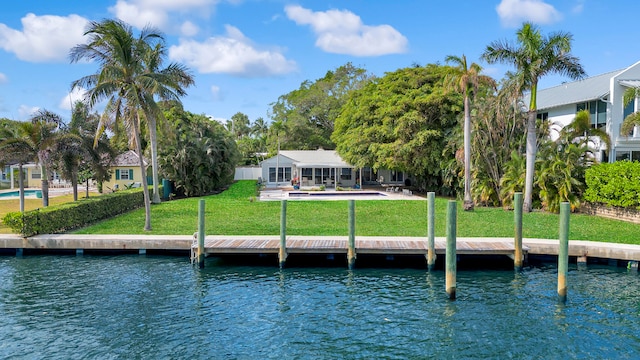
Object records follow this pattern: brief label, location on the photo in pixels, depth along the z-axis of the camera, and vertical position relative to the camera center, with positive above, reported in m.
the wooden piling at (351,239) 16.73 -2.47
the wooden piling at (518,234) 15.97 -2.18
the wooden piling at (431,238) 15.98 -2.37
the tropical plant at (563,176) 24.73 -0.49
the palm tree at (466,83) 25.44 +4.27
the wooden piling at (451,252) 13.41 -2.31
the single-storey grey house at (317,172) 46.09 -0.64
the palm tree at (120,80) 20.33 +3.57
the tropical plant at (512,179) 26.48 -0.70
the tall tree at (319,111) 58.00 +6.40
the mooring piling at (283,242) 16.78 -2.59
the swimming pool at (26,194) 40.97 -2.59
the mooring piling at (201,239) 16.91 -2.52
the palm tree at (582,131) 25.06 +1.83
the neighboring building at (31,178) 52.50 -1.57
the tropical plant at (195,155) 37.16 +0.71
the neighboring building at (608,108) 27.62 +3.44
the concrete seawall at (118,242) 18.14 -2.84
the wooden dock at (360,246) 16.73 -2.76
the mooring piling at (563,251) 13.21 -2.26
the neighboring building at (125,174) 45.53 -0.88
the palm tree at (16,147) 22.72 +0.75
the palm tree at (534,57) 23.56 +5.21
